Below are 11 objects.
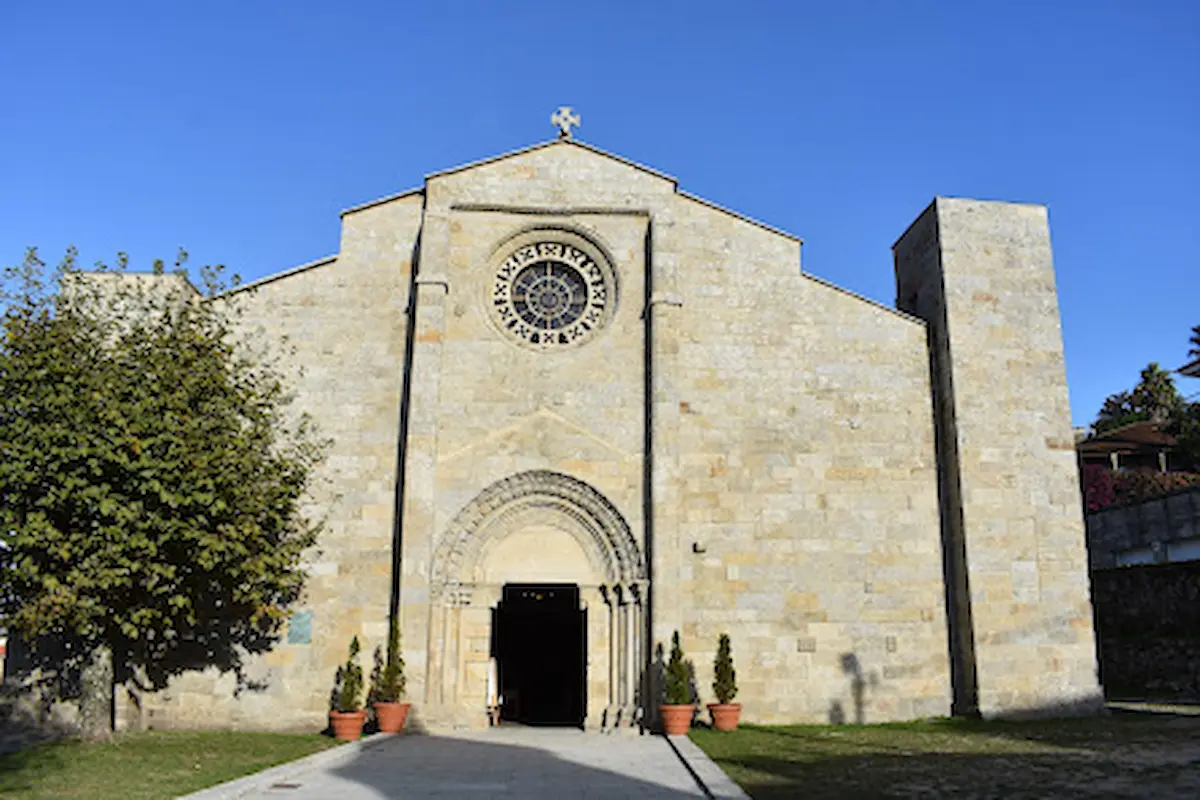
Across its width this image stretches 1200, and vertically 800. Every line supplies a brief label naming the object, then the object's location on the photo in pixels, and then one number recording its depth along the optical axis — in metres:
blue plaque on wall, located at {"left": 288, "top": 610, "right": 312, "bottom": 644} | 15.72
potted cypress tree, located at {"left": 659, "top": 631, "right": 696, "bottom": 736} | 14.69
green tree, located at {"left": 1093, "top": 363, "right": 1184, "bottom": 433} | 48.81
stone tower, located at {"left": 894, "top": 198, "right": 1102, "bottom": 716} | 15.99
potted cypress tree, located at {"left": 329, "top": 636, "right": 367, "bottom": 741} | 14.38
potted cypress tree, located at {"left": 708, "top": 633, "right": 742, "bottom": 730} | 15.10
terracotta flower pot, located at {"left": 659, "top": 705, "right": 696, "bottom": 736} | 14.68
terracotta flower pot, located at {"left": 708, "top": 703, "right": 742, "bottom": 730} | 15.09
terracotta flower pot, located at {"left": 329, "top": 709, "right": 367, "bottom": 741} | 14.37
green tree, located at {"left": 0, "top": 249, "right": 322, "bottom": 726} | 12.98
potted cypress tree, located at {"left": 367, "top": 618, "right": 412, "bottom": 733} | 14.67
